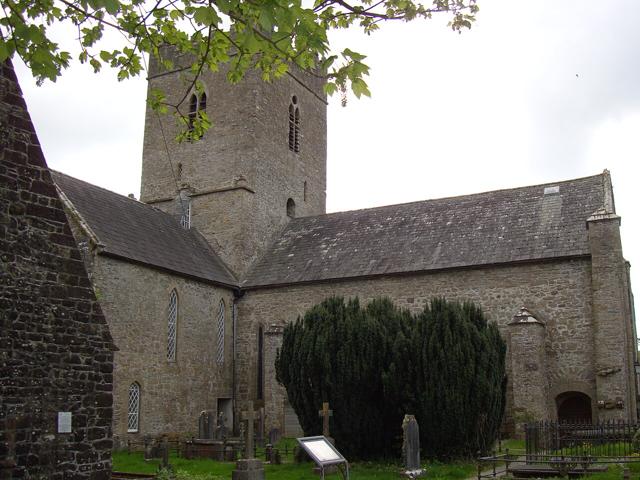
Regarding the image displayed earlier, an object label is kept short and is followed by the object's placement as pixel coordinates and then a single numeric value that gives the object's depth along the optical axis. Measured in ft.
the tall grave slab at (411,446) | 48.47
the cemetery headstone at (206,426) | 67.81
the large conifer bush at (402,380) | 53.93
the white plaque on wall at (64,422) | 32.89
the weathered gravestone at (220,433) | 67.62
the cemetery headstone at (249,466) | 42.36
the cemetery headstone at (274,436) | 70.06
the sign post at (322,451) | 35.94
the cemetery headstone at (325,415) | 52.08
